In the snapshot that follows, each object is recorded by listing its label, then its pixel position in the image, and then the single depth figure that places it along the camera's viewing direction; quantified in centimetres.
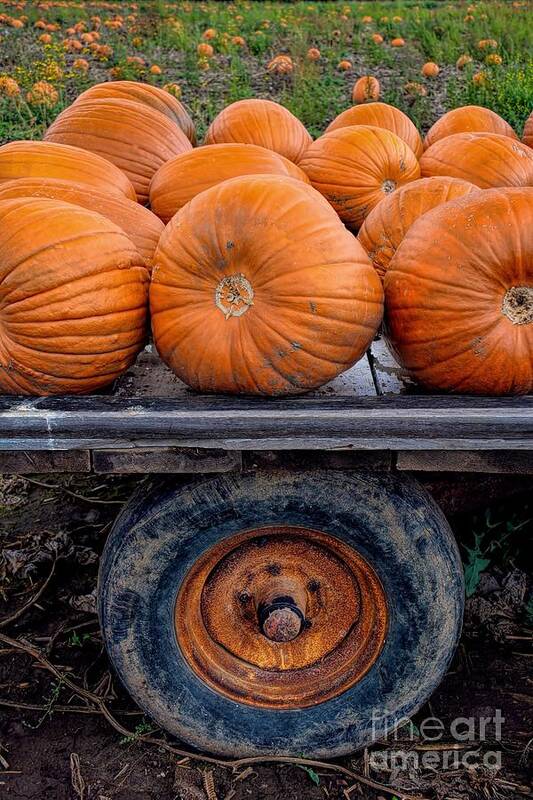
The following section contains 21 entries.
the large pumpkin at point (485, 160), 319
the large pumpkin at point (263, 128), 375
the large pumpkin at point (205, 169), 289
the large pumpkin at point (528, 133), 413
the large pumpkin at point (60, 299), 206
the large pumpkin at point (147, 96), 378
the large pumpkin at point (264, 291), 204
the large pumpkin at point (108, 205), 250
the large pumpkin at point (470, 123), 390
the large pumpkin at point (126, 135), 345
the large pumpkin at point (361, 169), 330
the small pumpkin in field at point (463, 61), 951
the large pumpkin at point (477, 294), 206
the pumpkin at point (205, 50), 1012
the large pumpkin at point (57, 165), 271
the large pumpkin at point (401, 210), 258
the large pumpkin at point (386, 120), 390
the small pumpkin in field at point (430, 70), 936
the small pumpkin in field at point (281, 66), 963
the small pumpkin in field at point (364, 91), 755
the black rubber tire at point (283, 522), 208
